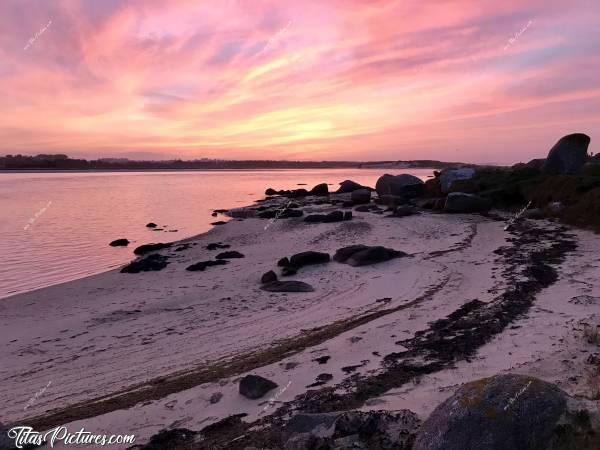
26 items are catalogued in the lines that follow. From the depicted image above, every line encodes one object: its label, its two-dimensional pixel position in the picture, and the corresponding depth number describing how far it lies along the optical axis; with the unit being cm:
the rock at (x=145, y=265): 1641
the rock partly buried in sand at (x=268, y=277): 1349
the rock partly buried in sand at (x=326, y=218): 2505
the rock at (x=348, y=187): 4781
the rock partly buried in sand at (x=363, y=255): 1483
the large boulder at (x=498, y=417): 404
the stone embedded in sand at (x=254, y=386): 647
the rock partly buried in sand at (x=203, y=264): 1612
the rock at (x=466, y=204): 2600
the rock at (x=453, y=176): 3315
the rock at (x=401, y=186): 3625
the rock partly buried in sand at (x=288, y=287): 1248
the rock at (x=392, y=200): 3167
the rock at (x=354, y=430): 471
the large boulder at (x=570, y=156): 2753
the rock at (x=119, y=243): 2309
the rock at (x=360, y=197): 3416
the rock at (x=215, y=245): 2066
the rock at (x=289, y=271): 1436
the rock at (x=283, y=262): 1534
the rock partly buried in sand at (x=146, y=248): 2083
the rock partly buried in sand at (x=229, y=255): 1791
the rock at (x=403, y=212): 2541
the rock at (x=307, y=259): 1523
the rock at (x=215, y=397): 652
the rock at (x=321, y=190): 4612
